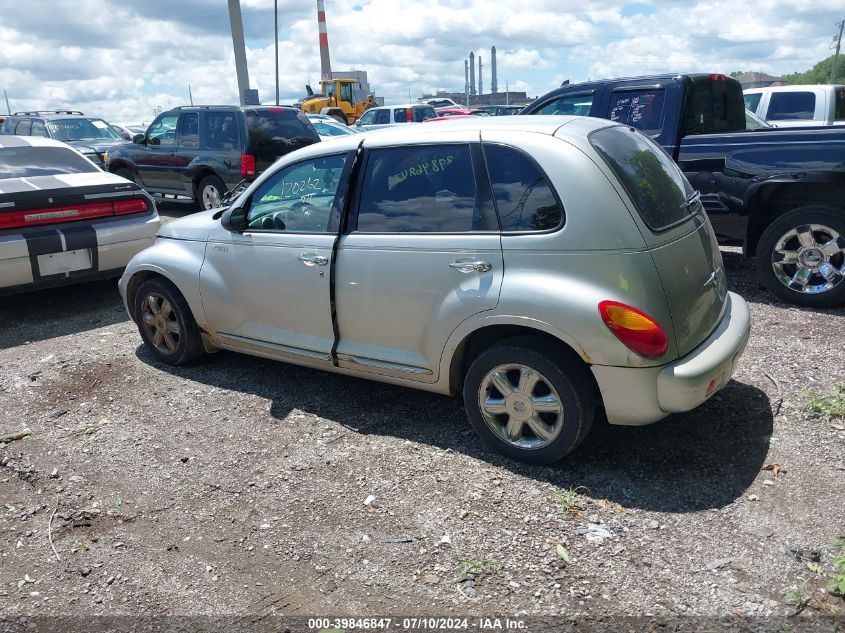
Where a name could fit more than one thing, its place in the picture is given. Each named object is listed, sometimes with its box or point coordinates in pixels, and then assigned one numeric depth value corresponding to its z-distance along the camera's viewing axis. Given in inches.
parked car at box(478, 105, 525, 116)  996.2
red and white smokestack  2554.1
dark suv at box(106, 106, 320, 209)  435.2
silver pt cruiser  134.0
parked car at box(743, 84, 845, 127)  416.8
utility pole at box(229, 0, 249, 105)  1343.5
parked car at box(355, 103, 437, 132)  970.7
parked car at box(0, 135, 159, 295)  245.3
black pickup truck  234.1
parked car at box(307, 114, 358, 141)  632.4
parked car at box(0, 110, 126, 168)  590.2
